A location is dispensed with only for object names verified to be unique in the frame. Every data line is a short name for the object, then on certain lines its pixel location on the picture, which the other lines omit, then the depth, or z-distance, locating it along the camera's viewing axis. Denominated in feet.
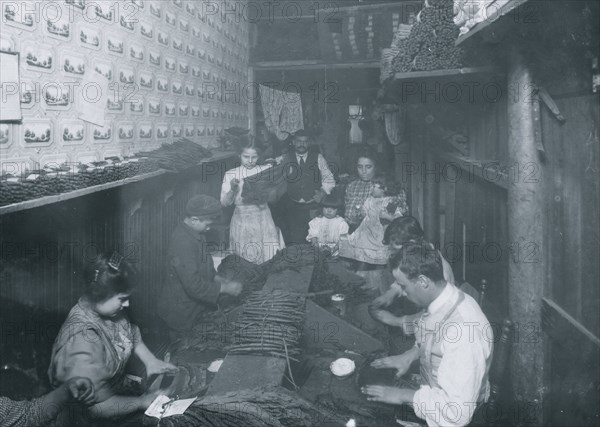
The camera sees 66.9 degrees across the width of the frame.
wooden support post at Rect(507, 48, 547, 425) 12.26
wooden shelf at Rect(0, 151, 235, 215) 9.53
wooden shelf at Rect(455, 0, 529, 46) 9.31
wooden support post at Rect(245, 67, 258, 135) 37.52
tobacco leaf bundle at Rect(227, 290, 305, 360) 12.16
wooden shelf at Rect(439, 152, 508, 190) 14.33
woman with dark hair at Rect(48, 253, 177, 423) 10.57
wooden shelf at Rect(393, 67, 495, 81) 15.14
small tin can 17.09
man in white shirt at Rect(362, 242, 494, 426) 9.71
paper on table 10.05
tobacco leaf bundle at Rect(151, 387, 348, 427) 9.25
